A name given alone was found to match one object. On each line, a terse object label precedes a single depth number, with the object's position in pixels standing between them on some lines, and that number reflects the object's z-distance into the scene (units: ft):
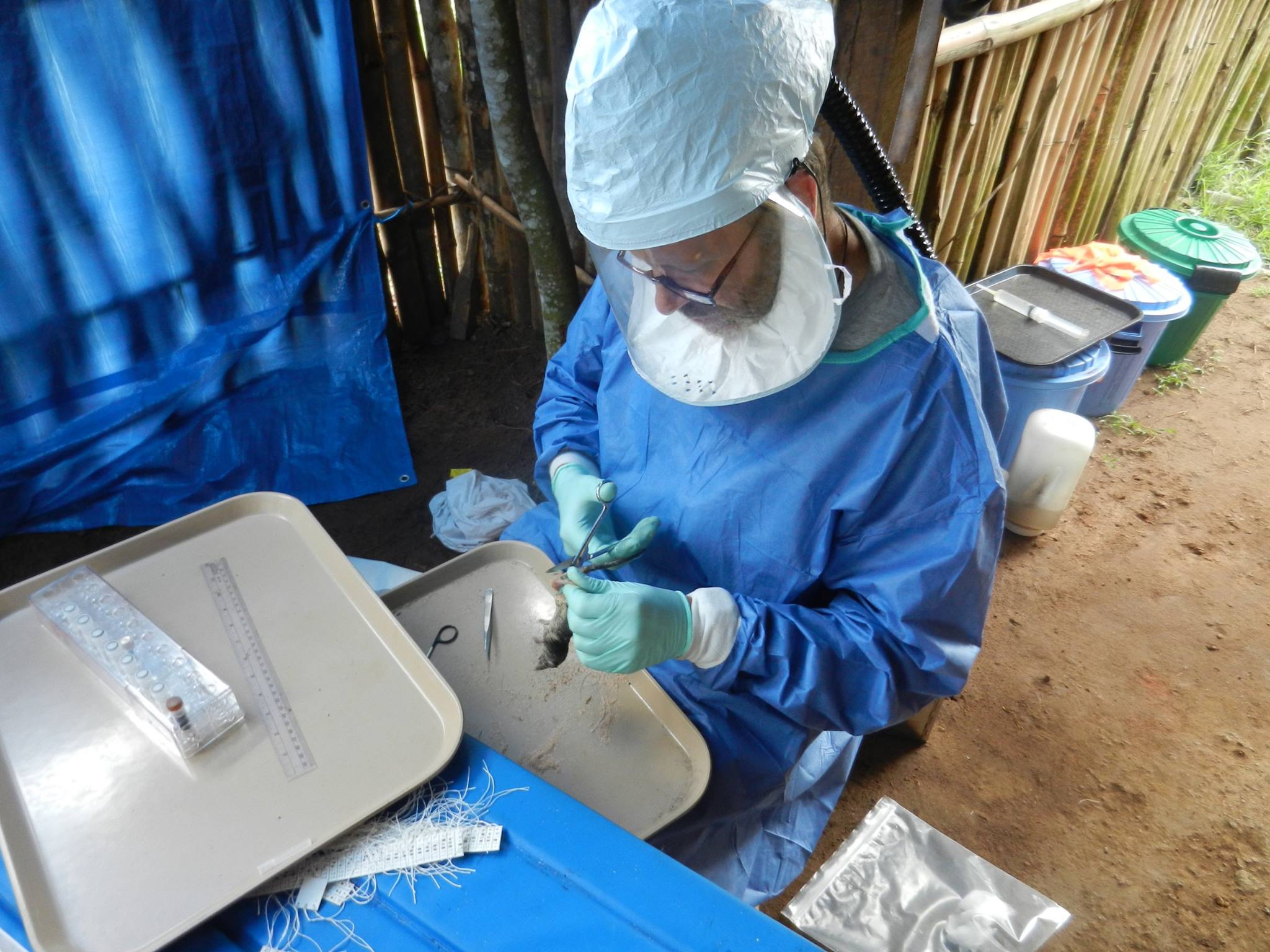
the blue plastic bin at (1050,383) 10.36
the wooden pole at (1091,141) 12.85
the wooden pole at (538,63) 10.04
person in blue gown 4.14
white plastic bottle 10.50
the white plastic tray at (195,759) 3.60
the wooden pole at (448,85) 11.15
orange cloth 11.85
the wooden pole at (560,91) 9.80
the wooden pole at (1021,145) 11.80
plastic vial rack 4.13
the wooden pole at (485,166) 11.21
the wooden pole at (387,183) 11.19
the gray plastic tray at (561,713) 4.65
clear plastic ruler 4.12
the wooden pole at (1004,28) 9.78
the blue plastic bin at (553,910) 3.55
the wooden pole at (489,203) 12.40
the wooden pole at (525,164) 8.46
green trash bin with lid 13.15
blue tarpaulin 8.50
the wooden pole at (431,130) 11.44
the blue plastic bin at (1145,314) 11.83
